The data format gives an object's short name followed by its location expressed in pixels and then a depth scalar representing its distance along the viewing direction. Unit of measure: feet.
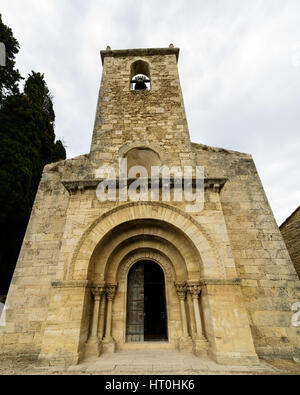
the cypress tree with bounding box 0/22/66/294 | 27.43
